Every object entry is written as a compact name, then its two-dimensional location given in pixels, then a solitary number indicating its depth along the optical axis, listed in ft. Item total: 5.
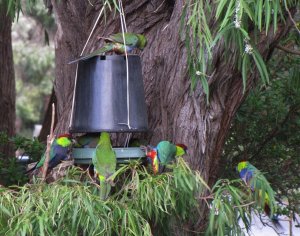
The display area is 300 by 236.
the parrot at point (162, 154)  22.93
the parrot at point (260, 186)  22.72
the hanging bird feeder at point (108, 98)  23.15
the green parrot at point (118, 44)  23.80
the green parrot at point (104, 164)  21.66
